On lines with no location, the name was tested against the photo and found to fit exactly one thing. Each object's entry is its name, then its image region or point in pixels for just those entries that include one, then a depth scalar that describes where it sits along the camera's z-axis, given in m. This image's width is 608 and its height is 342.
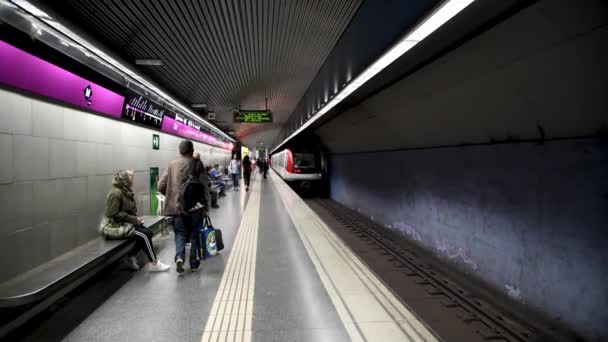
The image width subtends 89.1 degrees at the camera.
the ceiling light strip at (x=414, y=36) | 2.43
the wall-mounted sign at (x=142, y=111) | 5.25
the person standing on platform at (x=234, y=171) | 13.88
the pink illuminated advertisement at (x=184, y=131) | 7.57
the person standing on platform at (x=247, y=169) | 13.13
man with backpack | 3.55
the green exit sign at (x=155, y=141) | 6.85
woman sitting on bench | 3.57
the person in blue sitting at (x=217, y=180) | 10.75
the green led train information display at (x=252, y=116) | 10.83
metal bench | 2.27
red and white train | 15.06
